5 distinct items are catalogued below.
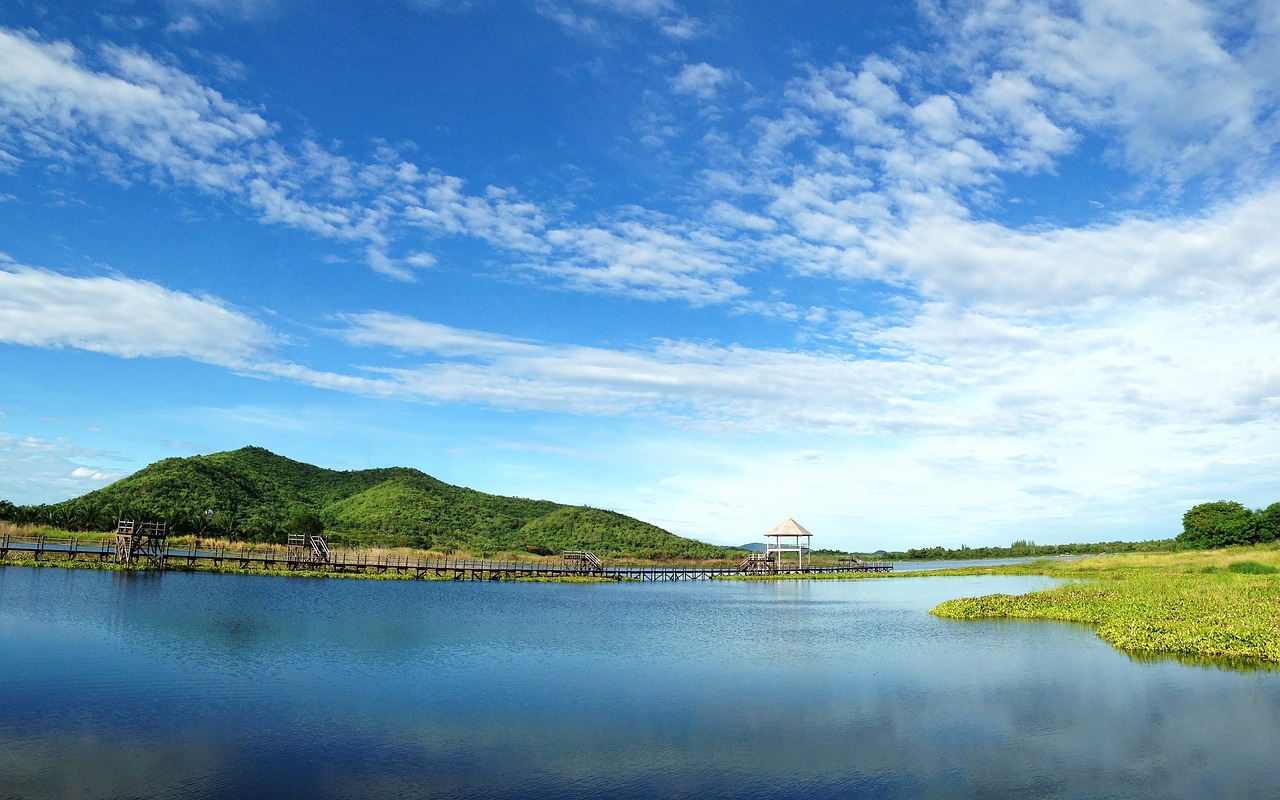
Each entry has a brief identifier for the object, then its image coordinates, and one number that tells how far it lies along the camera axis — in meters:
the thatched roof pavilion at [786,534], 103.22
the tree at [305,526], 94.06
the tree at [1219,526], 80.62
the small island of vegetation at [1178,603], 31.56
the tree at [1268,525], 78.12
